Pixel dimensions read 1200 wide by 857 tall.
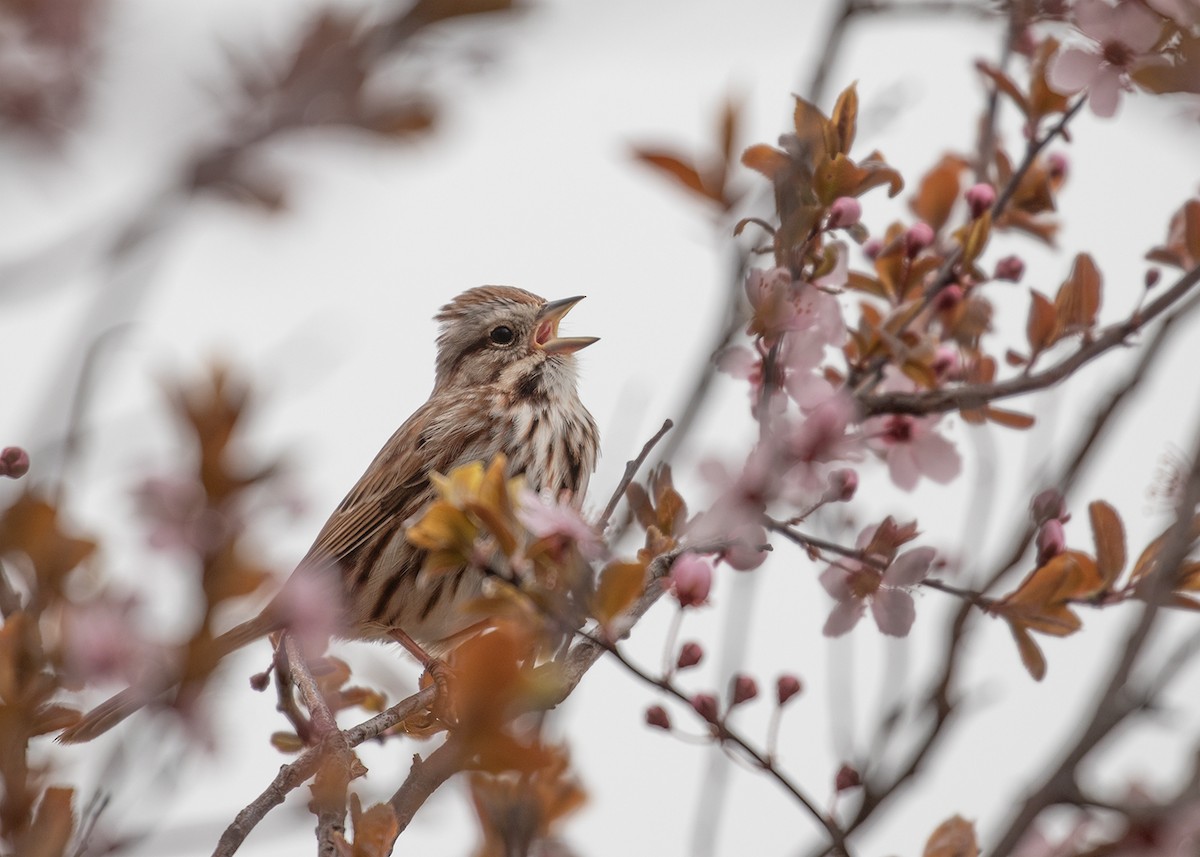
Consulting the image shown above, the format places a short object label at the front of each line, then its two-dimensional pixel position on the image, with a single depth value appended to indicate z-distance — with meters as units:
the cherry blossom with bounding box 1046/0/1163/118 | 7.36
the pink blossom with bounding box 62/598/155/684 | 4.80
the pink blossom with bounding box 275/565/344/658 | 5.36
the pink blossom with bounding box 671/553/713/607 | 6.70
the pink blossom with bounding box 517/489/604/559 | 5.81
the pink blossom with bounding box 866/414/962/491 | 8.85
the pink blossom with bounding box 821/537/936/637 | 7.05
